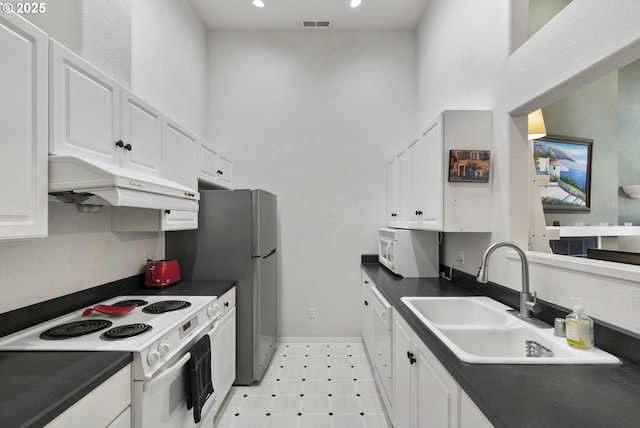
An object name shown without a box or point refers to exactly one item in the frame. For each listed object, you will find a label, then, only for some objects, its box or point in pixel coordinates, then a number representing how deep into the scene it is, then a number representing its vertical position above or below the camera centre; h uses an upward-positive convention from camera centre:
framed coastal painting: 2.77 +0.43
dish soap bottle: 1.19 -0.44
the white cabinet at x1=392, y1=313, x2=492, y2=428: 1.03 -0.73
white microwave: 2.77 -0.33
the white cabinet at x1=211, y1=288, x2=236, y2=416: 2.11 -0.99
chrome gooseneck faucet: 1.54 -0.33
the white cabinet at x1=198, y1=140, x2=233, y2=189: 2.80 +0.50
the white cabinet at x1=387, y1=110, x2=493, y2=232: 2.05 +0.30
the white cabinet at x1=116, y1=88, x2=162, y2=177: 1.74 +0.50
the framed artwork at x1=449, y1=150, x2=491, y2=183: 2.03 +0.35
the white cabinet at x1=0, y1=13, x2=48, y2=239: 1.04 +0.32
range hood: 1.23 +0.14
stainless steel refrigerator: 2.62 -0.32
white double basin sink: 1.11 -0.56
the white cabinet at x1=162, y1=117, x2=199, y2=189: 2.20 +0.49
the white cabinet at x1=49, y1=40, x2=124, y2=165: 1.26 +0.50
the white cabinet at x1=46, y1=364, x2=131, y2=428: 0.95 -0.66
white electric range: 1.28 -0.56
